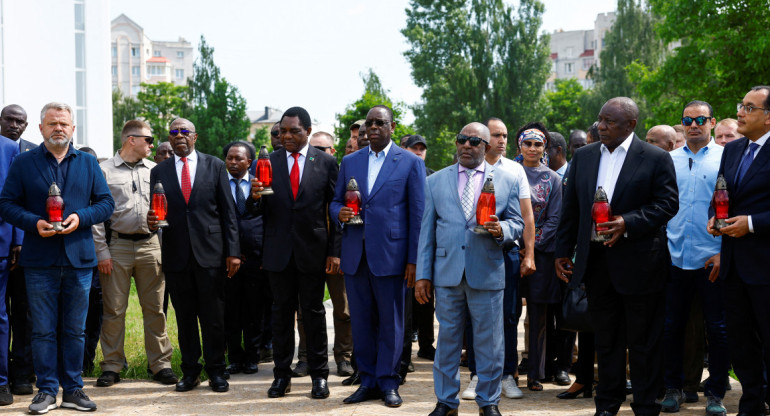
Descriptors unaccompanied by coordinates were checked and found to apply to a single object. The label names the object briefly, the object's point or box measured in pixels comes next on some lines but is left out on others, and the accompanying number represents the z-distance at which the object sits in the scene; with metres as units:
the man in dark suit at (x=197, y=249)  7.40
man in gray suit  6.14
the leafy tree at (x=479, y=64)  51.31
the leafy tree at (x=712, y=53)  26.70
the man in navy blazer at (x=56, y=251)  6.68
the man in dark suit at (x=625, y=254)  5.75
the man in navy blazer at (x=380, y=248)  6.83
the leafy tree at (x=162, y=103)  74.06
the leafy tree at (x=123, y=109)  75.81
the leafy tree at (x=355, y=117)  34.06
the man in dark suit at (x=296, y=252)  7.16
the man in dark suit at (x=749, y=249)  5.70
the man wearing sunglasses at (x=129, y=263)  7.79
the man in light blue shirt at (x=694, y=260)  6.55
